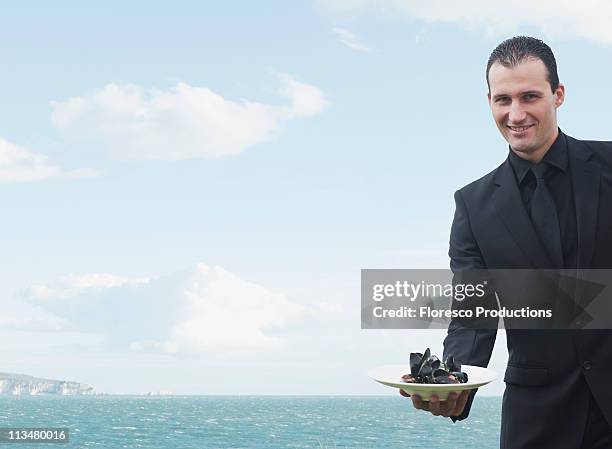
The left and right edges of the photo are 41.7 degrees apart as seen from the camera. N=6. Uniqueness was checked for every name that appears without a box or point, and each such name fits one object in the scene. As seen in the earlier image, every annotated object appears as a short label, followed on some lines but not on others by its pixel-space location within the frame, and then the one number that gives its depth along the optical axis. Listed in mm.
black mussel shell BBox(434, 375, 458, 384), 3453
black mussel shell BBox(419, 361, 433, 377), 3486
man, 3662
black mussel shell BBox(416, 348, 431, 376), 3529
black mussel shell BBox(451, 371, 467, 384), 3545
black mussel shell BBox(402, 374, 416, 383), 3541
